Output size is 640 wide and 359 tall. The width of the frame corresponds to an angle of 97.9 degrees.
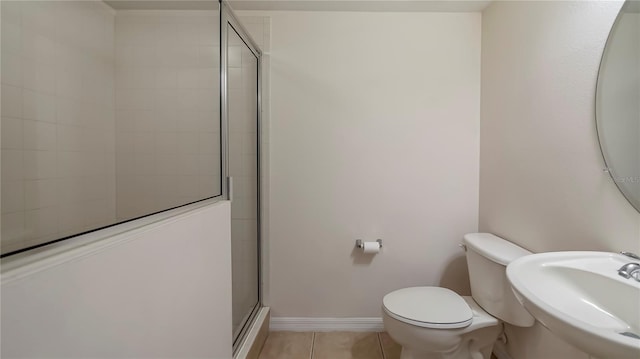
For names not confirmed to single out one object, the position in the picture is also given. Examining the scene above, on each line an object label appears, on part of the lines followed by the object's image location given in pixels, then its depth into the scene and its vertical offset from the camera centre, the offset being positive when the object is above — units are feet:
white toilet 4.20 -2.31
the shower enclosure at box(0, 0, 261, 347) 3.41 +0.89
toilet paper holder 6.12 -1.69
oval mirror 2.96 +0.72
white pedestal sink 1.92 -1.16
